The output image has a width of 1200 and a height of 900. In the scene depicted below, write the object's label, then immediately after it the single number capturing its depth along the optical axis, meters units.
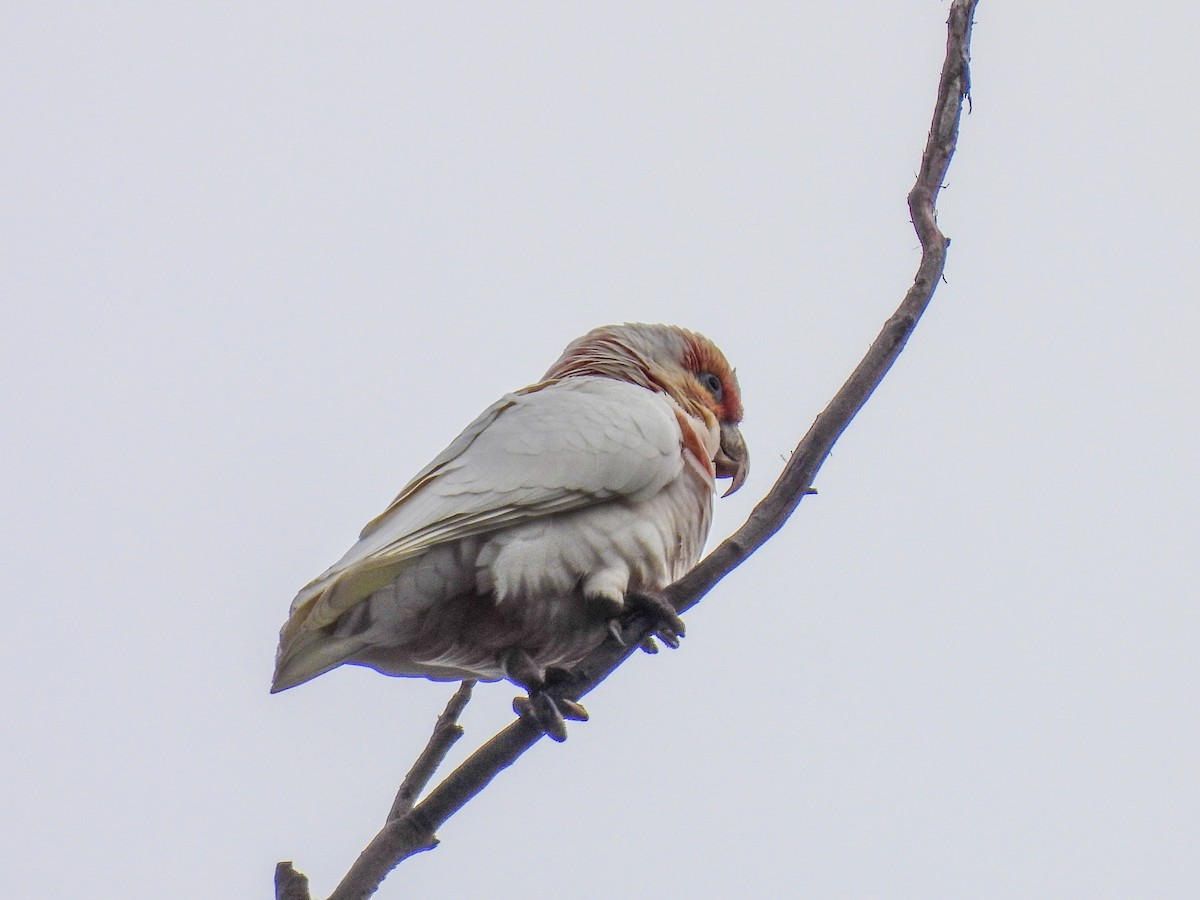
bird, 7.19
